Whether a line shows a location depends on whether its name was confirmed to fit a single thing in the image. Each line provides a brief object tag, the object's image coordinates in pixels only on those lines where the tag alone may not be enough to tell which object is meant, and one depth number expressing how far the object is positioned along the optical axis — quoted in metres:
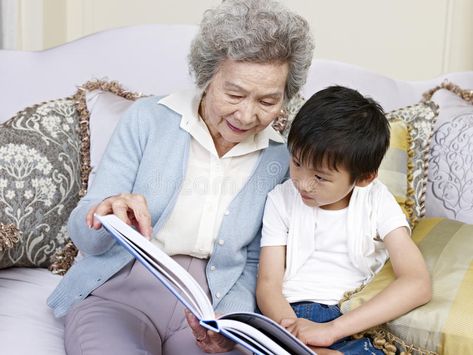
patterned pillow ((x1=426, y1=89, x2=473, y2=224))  1.94
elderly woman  1.65
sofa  1.67
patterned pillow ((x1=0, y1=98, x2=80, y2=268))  1.89
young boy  1.57
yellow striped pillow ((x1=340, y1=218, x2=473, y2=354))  1.55
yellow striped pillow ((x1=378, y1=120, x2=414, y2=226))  1.88
